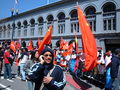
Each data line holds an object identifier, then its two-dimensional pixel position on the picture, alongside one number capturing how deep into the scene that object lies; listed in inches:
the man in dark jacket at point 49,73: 62.3
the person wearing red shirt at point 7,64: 231.8
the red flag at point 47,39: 164.0
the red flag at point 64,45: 373.9
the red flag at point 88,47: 143.9
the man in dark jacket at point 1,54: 245.8
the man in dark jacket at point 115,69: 157.2
